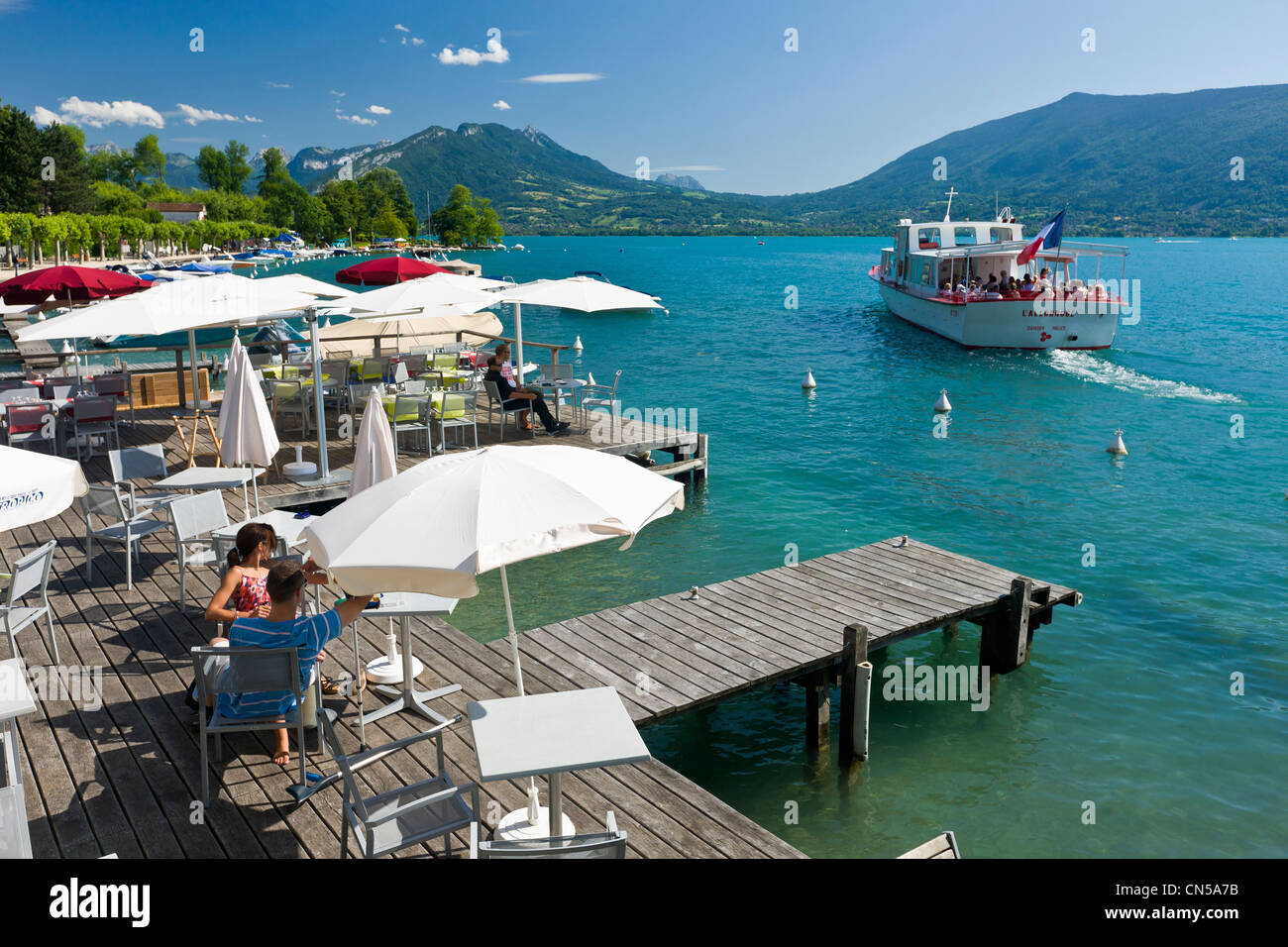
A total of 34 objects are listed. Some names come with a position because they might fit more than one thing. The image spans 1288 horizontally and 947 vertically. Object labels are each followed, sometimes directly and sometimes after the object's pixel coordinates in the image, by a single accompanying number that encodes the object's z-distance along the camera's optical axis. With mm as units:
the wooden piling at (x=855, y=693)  8898
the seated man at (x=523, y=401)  16672
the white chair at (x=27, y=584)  7035
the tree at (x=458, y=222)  195625
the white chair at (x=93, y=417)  13914
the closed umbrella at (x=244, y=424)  10625
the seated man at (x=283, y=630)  5773
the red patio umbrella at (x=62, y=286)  16188
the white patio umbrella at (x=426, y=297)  14641
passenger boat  38250
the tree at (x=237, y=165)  179375
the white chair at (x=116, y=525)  9172
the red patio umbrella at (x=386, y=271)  19234
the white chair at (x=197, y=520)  8625
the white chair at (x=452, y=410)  15203
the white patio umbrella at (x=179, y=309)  11375
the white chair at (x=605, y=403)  18641
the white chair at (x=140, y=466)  10656
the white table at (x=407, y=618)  6930
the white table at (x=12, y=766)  3938
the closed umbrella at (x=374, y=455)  8586
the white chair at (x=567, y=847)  4285
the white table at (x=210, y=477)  10352
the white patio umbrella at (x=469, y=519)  4680
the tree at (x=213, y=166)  174738
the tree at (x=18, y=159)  92062
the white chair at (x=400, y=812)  4633
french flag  34656
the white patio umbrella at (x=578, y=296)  16641
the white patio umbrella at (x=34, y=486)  5320
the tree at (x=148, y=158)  170875
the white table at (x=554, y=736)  4621
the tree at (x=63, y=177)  97375
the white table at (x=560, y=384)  17562
